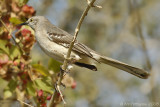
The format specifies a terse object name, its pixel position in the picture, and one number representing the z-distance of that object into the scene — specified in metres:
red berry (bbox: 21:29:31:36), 6.77
